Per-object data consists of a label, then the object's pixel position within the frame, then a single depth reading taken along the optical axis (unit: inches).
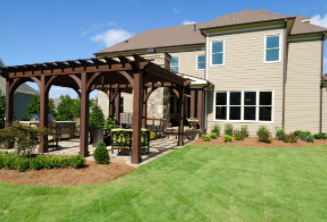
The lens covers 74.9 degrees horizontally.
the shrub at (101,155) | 224.1
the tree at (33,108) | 518.6
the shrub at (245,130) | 442.2
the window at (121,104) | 658.8
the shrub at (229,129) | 445.7
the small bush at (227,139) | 398.3
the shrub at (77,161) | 206.4
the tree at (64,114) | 498.0
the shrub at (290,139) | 390.2
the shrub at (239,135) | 410.8
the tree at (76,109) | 678.3
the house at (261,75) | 441.4
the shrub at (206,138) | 402.9
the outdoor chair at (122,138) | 264.5
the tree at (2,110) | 474.5
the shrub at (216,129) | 462.3
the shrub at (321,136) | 427.2
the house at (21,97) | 722.4
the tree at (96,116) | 473.5
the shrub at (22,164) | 203.0
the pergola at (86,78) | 239.9
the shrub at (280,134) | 407.5
